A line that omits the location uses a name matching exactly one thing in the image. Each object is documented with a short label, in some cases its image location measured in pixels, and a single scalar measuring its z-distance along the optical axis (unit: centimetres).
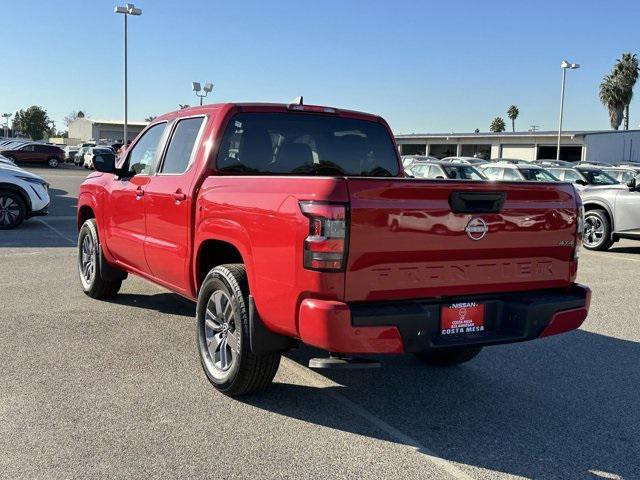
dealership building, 5191
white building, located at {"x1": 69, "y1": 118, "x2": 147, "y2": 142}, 10262
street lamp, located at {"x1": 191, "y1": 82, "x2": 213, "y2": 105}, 3397
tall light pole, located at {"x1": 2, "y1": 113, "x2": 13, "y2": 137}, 10744
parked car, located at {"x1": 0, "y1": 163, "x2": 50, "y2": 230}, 1303
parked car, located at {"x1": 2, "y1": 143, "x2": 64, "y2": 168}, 4359
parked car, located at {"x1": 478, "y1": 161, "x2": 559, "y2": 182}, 1772
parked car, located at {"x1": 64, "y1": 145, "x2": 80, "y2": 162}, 5802
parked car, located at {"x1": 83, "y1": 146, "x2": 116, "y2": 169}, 4480
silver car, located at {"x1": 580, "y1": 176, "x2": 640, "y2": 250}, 1177
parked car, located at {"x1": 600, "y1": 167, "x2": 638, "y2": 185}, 1917
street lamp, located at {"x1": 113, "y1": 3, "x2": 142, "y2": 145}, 3534
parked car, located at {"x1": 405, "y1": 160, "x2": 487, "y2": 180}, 1852
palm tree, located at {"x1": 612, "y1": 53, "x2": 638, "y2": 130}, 6706
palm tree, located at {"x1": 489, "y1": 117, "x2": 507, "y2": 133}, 10844
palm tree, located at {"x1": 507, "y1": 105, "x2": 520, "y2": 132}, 11138
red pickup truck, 345
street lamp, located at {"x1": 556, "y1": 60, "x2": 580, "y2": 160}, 4375
